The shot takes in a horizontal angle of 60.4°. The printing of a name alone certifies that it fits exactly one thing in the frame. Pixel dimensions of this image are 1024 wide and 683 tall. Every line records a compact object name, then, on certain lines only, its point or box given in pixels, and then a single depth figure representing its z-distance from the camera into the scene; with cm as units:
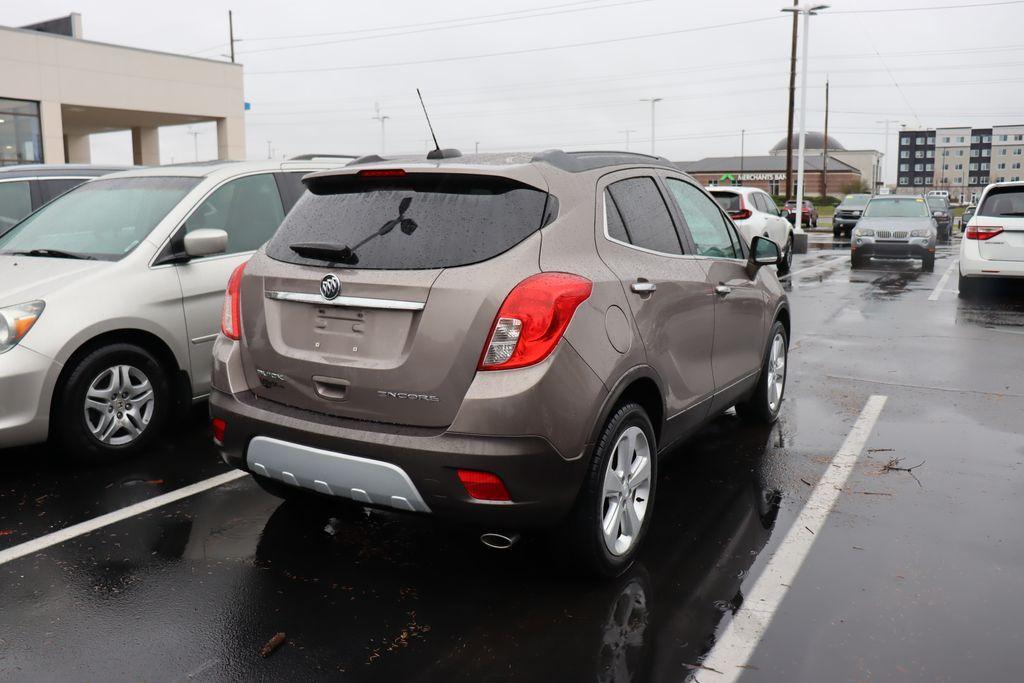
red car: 3462
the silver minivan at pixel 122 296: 473
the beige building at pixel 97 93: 2933
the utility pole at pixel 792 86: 3612
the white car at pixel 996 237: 1240
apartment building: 16575
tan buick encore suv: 318
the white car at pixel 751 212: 1681
